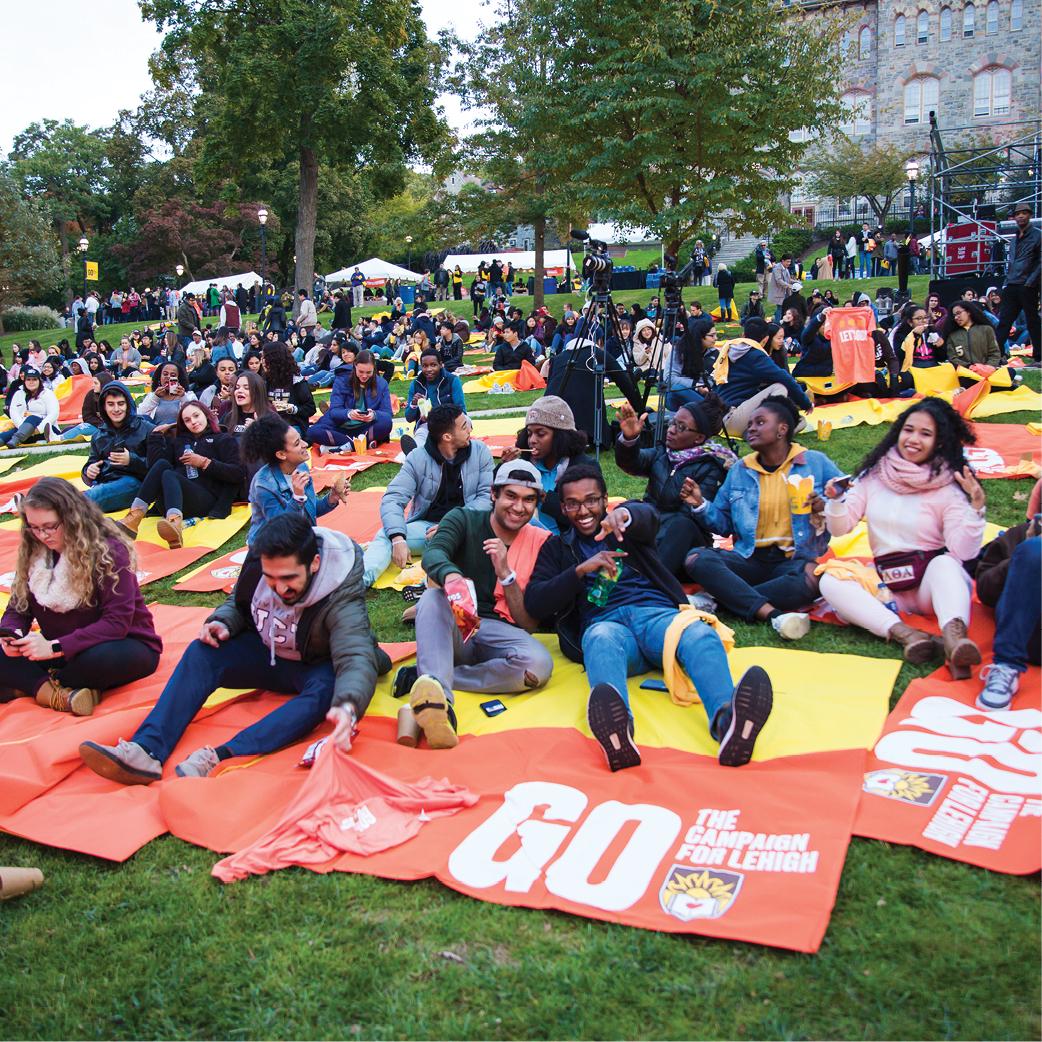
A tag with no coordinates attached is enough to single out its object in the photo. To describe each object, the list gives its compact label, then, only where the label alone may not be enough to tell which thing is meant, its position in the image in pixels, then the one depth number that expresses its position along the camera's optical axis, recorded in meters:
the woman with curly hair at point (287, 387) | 9.53
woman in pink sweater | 4.38
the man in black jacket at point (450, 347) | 15.23
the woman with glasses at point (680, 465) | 5.39
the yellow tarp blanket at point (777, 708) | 3.73
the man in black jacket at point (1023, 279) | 10.96
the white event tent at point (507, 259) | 45.16
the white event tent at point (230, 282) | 38.38
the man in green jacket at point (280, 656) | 3.89
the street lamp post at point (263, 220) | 31.92
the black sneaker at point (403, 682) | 4.50
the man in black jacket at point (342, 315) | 23.75
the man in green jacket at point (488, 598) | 4.32
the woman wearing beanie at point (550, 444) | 5.75
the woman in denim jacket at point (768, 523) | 5.06
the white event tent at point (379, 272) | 39.06
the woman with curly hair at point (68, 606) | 4.47
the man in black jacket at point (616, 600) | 3.93
